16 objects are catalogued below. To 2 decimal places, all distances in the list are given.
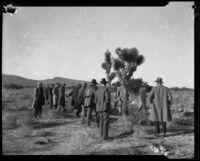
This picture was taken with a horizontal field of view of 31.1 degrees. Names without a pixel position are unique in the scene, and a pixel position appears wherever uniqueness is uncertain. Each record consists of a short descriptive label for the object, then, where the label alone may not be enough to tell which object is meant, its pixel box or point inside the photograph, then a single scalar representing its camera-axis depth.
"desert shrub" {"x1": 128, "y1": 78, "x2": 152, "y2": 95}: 23.80
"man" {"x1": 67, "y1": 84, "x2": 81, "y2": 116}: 16.88
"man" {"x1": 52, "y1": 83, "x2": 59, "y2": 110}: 17.72
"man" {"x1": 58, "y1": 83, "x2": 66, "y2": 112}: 17.56
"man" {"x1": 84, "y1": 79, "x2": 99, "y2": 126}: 12.99
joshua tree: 19.34
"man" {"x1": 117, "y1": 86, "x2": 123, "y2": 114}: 15.45
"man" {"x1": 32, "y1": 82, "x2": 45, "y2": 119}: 15.01
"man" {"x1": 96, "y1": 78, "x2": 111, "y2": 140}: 11.61
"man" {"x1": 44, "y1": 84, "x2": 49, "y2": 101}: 18.78
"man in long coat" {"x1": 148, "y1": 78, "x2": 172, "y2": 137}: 11.91
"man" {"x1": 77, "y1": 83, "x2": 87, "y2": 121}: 15.38
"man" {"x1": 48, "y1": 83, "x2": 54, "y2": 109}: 18.28
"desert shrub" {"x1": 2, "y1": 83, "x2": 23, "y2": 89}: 33.25
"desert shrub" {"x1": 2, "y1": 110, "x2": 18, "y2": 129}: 14.06
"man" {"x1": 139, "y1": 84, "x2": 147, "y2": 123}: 16.25
